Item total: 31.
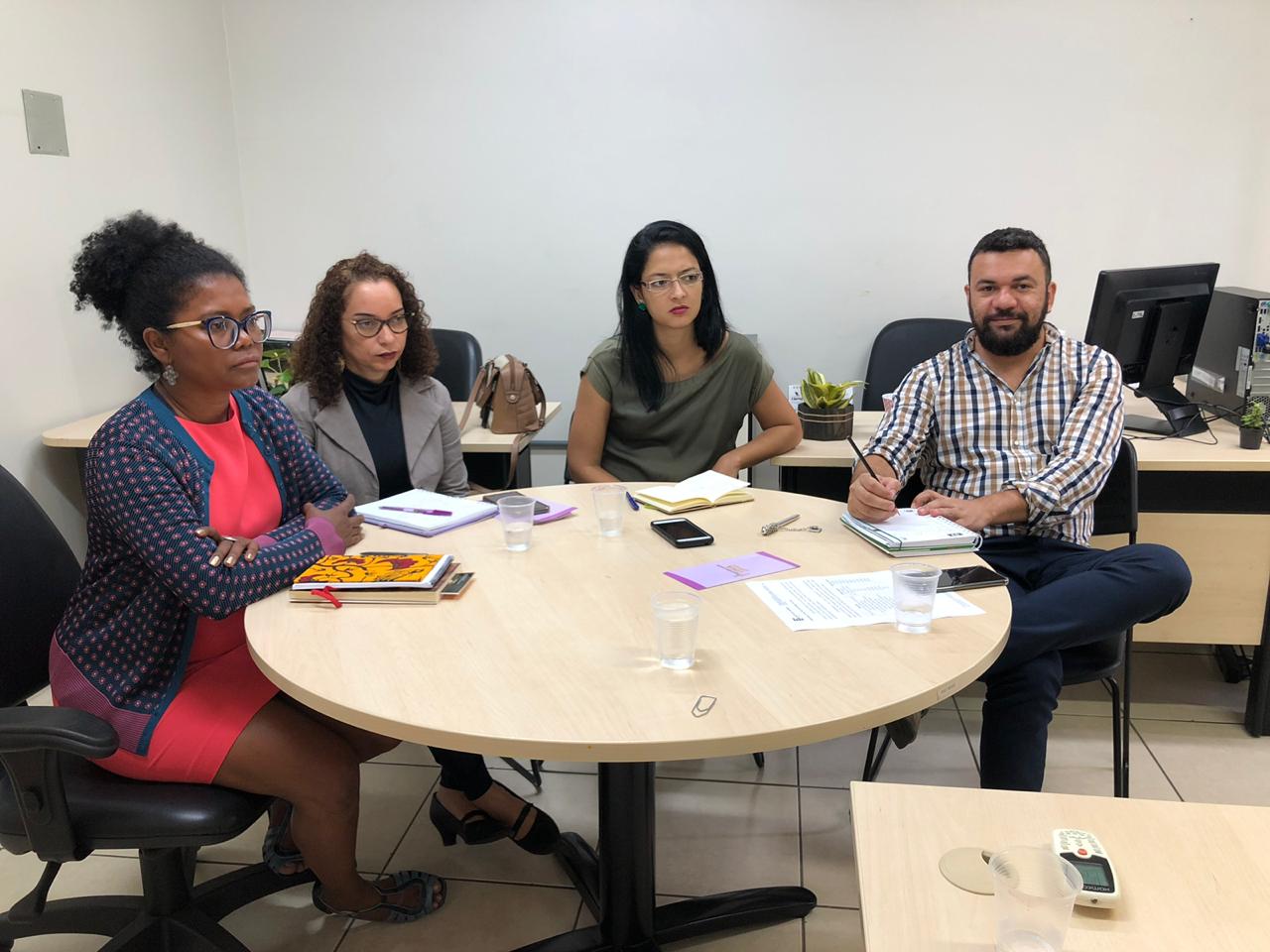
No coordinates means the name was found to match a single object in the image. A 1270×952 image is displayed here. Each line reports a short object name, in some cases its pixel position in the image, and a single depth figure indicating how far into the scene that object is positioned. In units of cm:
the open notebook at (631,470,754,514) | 213
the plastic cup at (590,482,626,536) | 194
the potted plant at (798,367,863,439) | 283
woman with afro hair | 156
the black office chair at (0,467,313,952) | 139
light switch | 294
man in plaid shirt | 194
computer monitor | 269
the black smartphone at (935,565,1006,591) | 165
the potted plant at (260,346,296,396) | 305
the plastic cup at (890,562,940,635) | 147
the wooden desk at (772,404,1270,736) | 262
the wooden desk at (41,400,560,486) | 283
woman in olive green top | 264
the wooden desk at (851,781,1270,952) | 90
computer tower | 269
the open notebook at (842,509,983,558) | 183
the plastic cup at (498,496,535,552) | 186
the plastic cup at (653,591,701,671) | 133
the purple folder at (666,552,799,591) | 168
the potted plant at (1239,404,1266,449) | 259
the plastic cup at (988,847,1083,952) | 85
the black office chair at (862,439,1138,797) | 204
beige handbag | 291
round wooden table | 120
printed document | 151
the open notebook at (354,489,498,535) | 199
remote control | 92
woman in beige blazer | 232
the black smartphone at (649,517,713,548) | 188
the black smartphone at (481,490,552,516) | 210
